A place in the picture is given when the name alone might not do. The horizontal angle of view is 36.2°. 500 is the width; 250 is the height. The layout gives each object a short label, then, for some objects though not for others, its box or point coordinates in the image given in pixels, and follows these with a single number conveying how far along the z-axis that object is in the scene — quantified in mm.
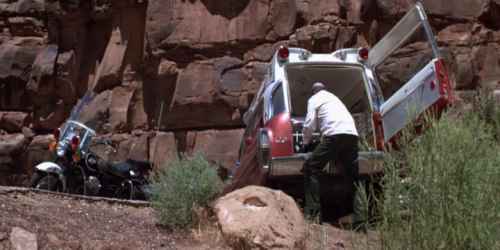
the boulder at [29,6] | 23328
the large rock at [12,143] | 22031
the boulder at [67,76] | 22438
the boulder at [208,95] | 19156
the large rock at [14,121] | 23000
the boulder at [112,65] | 21766
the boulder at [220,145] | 18250
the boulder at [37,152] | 21516
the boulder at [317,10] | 18984
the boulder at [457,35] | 17938
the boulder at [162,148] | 19344
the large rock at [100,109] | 20766
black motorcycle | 11484
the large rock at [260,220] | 6664
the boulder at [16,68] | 22922
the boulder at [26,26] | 23578
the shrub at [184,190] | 7715
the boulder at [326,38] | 18578
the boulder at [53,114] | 22812
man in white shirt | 8219
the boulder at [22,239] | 6102
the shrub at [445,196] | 4961
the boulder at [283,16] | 19375
